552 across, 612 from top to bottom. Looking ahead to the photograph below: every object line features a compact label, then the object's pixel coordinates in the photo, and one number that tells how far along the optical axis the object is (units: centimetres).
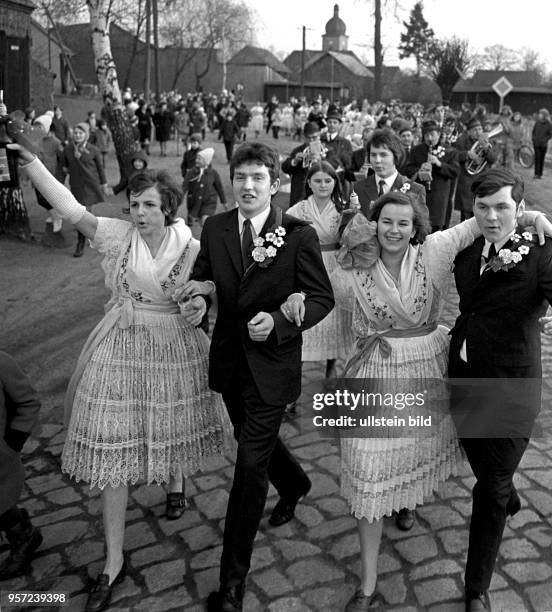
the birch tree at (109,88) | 1383
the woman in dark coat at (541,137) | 1966
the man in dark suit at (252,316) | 327
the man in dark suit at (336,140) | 912
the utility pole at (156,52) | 3015
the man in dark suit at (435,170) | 961
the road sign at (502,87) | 2233
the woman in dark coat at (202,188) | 1148
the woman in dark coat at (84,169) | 1123
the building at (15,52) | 1502
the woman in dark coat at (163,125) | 2717
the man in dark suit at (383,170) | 585
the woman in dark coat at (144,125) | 2723
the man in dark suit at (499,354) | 318
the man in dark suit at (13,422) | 332
